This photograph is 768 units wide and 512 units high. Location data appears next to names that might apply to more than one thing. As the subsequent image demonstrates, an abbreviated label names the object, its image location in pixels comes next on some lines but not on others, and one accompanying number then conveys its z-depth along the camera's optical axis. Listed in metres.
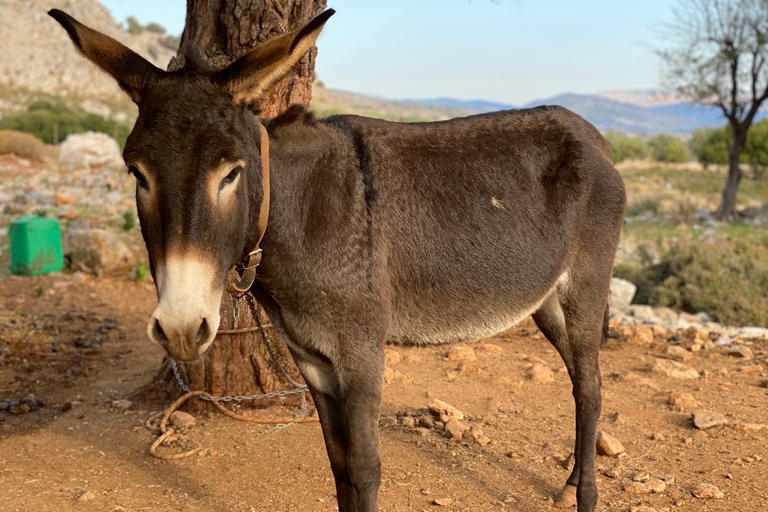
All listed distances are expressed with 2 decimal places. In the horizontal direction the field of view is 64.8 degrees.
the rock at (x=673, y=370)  5.38
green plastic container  8.01
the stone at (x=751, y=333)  6.69
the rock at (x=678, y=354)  5.84
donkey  2.04
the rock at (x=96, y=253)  8.45
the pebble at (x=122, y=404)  4.80
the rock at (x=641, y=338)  6.38
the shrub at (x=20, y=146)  19.27
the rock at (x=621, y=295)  8.38
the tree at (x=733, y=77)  19.47
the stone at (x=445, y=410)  4.48
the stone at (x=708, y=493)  3.45
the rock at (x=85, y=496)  3.45
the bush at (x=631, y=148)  50.66
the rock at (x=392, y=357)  5.54
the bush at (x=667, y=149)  45.28
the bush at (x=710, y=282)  7.74
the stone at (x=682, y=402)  4.69
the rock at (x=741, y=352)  5.83
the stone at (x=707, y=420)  4.33
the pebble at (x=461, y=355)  5.74
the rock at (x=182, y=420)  4.44
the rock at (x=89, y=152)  18.44
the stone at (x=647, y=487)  3.55
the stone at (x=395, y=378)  5.22
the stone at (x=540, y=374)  5.26
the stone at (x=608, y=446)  3.99
